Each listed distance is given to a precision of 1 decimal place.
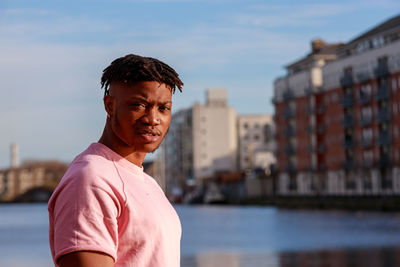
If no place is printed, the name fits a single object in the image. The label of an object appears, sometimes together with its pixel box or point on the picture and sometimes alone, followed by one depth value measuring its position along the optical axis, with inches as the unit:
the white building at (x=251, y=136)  5949.8
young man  86.0
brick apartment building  3078.2
